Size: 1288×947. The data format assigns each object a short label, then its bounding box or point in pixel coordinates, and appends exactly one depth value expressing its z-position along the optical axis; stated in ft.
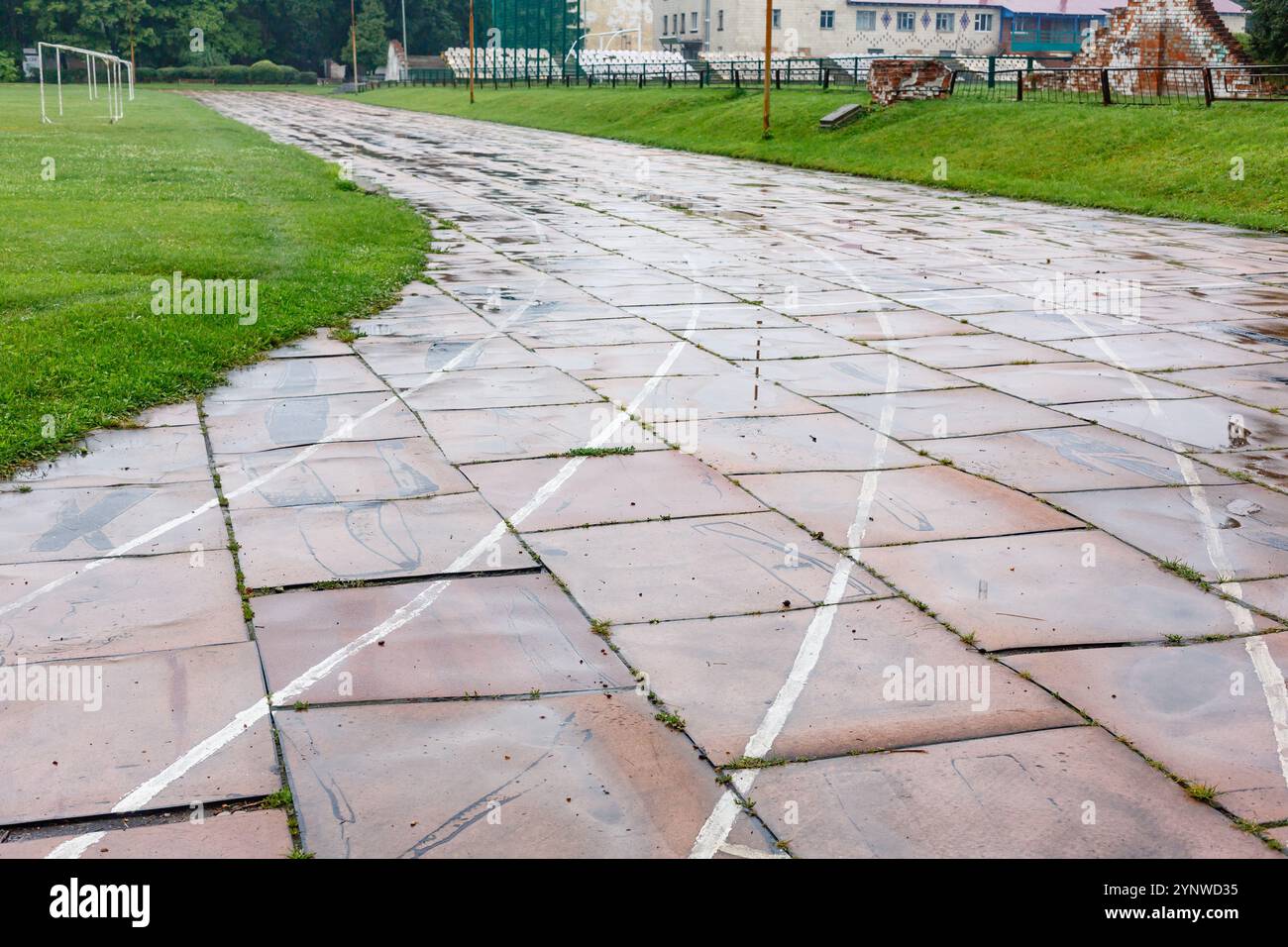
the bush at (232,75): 310.86
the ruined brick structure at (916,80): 103.24
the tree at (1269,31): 97.19
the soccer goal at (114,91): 144.11
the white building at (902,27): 240.73
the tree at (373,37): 330.75
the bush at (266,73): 319.47
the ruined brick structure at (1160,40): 101.24
